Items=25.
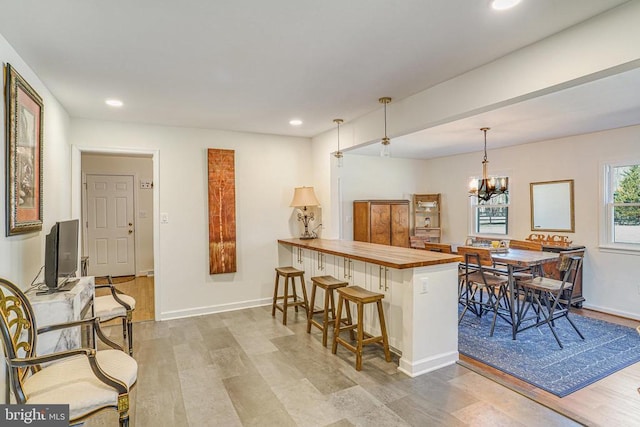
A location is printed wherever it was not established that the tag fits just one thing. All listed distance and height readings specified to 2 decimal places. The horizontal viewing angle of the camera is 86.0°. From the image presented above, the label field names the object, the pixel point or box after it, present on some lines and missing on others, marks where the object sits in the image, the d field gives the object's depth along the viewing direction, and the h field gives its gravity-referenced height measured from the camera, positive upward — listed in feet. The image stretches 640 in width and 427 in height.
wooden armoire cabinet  19.86 -0.50
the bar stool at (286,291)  13.23 -3.09
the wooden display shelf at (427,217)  22.77 -0.28
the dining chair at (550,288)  11.77 -2.65
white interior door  21.50 -0.62
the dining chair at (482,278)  12.75 -2.59
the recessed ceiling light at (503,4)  5.79 +3.57
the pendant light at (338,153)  13.62 +2.52
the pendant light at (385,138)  10.93 +2.48
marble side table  7.08 -2.09
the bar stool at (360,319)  9.16 -2.92
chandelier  15.48 +1.20
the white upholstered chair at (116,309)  9.53 -2.65
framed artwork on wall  6.95 +1.38
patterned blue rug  9.07 -4.35
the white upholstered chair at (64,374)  5.20 -2.71
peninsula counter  9.03 -2.44
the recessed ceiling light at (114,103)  10.82 +3.63
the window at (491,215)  19.90 -0.16
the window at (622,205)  14.82 +0.26
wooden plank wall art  14.53 +0.15
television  7.60 -0.94
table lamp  15.17 +0.68
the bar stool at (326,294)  10.92 -2.66
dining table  12.00 -1.75
